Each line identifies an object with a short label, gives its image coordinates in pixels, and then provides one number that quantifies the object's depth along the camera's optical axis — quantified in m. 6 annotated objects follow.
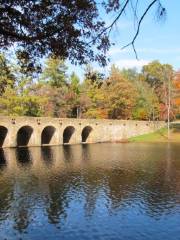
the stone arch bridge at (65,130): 64.56
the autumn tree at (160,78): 101.41
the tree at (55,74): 91.44
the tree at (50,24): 11.48
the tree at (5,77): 15.13
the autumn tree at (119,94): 91.12
